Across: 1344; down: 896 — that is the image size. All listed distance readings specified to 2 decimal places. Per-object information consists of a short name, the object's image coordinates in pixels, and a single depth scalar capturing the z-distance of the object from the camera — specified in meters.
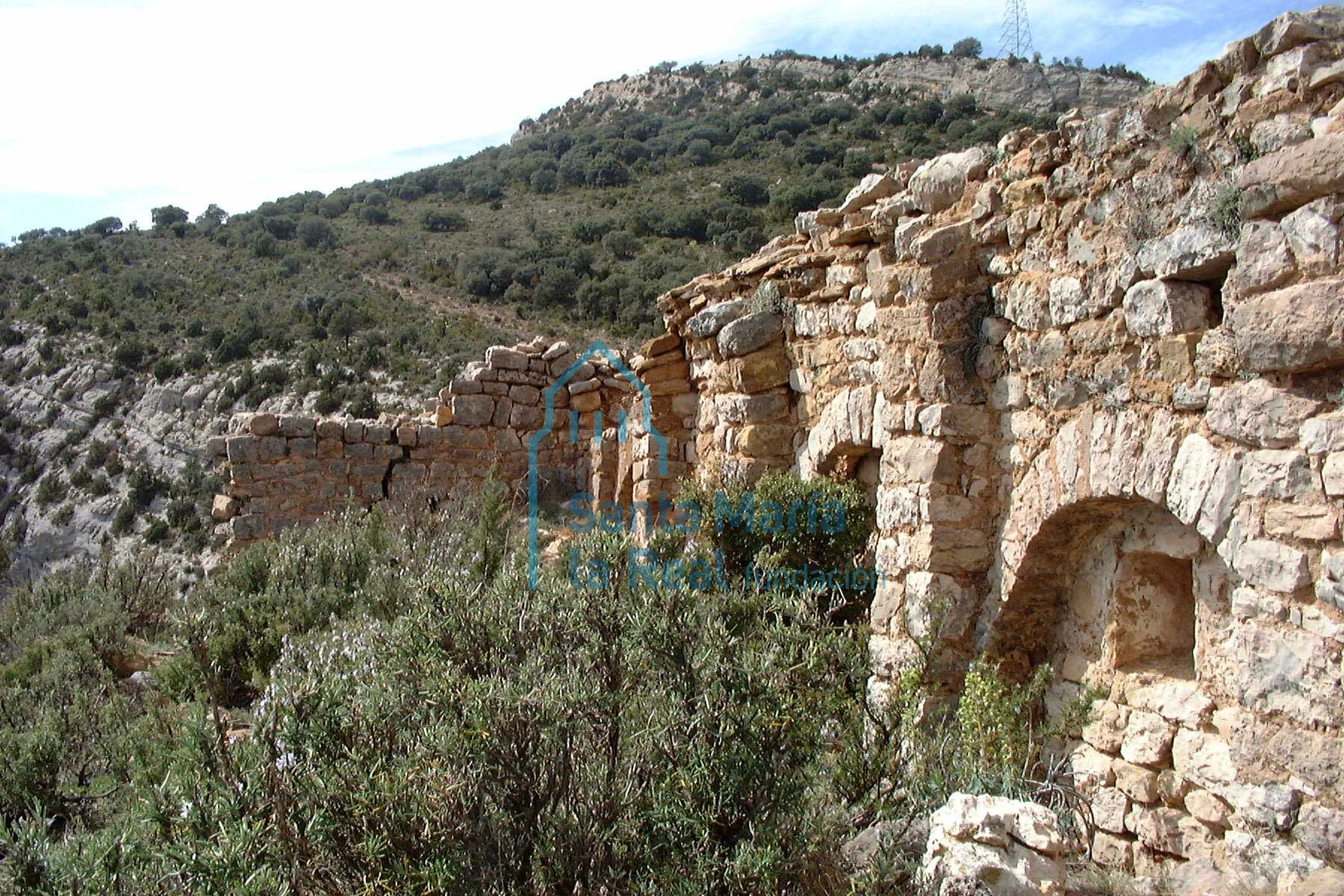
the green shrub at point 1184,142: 3.42
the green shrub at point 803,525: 5.55
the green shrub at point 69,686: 4.65
